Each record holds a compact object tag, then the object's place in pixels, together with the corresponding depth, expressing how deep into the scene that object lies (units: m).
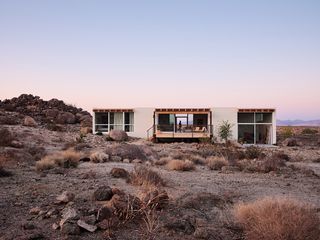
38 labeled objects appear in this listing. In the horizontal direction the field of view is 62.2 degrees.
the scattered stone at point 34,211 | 5.01
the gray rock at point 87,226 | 4.29
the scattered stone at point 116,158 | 12.63
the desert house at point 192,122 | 23.46
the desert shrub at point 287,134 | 29.53
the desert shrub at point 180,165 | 10.73
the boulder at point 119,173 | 8.55
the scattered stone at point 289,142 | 23.12
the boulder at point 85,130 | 26.12
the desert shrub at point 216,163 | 11.38
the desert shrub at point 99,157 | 12.05
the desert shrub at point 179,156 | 13.26
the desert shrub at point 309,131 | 36.74
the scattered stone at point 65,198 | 5.48
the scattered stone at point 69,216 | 4.43
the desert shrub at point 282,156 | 14.37
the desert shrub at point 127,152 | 13.11
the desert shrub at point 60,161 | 9.82
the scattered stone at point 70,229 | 4.24
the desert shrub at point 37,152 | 12.74
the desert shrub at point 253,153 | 14.60
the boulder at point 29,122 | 27.07
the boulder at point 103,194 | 5.57
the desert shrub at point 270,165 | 10.87
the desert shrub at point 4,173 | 8.30
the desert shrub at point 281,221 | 3.87
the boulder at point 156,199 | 5.15
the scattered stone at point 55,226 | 4.41
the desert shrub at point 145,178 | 7.21
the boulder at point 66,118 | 32.27
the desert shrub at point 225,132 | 22.43
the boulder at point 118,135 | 23.33
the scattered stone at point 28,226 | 4.41
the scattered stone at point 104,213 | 4.57
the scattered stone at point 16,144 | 15.44
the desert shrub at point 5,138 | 15.35
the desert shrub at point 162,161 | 11.96
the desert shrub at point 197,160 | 12.67
